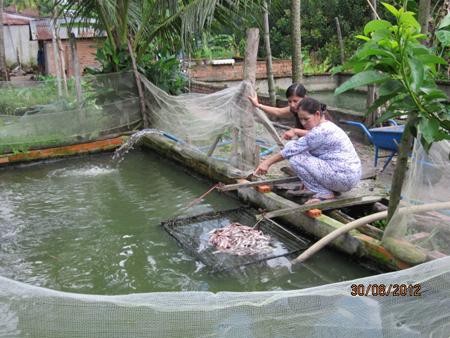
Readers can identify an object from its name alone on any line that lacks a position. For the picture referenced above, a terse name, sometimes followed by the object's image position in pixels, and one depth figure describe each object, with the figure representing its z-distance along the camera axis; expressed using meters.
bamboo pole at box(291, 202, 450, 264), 3.92
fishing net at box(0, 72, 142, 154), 8.09
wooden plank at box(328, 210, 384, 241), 4.15
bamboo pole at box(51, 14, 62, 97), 8.48
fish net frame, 4.29
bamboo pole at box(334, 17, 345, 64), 13.58
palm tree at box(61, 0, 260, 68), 7.62
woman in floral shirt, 4.68
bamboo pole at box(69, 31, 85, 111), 8.52
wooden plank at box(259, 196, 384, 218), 4.54
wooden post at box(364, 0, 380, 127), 7.83
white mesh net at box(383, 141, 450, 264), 3.52
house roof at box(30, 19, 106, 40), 18.75
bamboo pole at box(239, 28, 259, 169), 5.79
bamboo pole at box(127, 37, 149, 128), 8.74
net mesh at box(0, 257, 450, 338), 2.16
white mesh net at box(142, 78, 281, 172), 5.85
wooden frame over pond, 4.03
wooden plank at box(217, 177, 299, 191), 5.16
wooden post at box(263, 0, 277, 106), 8.87
